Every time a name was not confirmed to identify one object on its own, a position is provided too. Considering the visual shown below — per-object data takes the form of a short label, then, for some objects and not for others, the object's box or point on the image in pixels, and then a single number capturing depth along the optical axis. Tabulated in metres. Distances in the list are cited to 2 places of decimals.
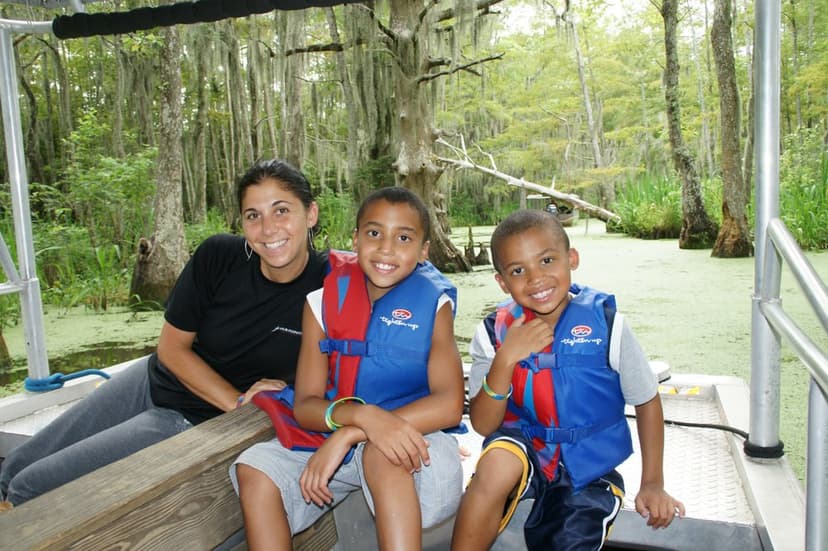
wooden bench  0.77
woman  1.30
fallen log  9.06
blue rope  2.30
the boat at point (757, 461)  0.84
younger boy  1.13
